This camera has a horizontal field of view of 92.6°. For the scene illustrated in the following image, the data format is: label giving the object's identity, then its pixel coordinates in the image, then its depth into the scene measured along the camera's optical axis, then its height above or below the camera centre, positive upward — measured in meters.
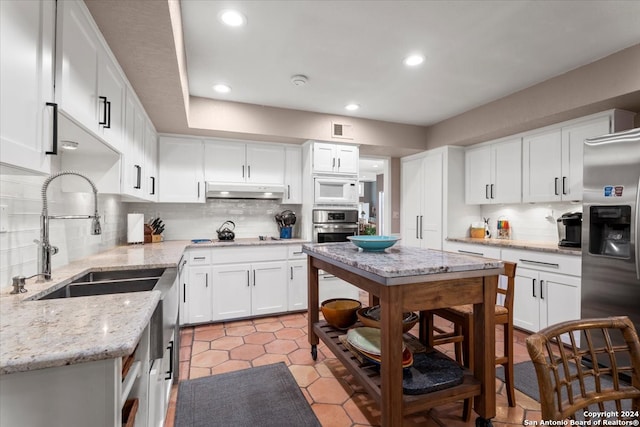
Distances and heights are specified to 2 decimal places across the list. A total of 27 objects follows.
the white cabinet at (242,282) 3.36 -0.79
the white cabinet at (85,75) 1.26 +0.68
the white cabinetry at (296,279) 3.76 -0.80
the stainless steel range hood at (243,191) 3.76 +0.29
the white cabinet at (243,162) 3.82 +0.66
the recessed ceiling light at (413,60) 2.57 +1.34
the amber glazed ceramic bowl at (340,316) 2.34 -0.78
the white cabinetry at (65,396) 0.70 -0.44
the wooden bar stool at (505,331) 1.87 -0.71
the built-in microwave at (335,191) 3.95 +0.31
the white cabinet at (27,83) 0.92 +0.43
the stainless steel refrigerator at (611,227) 2.23 -0.07
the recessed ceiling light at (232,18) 2.02 +1.33
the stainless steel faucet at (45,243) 1.48 -0.15
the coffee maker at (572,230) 2.96 -0.13
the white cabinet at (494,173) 3.63 +0.55
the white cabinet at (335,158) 3.94 +0.75
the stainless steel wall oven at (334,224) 3.95 -0.13
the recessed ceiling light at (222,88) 3.11 +1.30
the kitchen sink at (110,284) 1.59 -0.41
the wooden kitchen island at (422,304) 1.44 -0.44
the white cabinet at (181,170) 3.64 +0.52
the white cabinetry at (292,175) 4.11 +0.53
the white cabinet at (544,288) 2.76 -0.69
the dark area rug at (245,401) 1.83 -1.24
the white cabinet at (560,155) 2.78 +0.65
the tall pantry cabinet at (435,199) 4.21 +0.24
